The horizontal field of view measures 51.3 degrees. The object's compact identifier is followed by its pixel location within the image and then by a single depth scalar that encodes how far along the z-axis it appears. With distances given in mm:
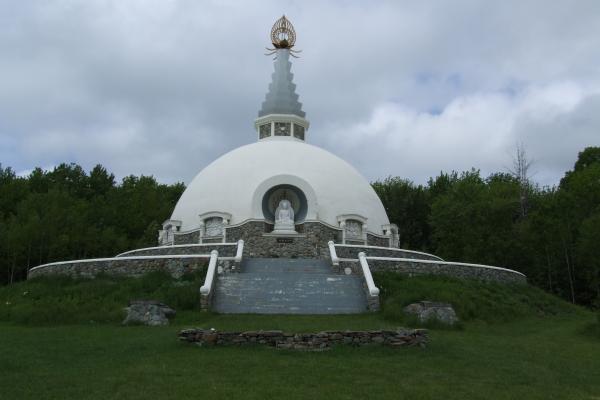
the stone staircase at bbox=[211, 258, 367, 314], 14070
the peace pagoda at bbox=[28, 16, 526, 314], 15016
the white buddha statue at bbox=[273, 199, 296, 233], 22188
